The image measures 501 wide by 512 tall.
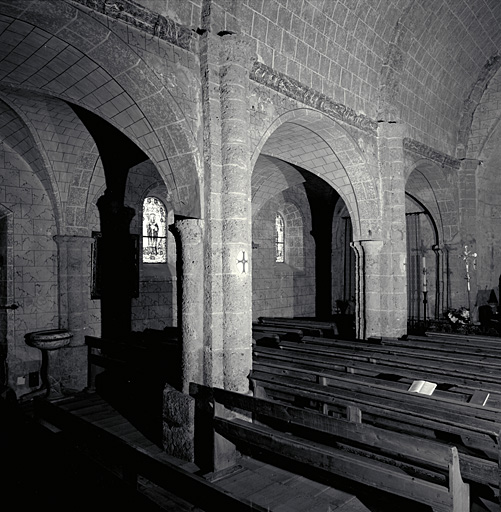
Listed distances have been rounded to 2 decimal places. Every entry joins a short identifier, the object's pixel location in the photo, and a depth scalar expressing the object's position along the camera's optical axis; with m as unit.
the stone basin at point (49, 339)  8.52
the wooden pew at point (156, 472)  2.89
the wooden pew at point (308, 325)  10.59
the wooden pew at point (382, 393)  4.51
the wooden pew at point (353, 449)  3.68
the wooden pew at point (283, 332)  9.82
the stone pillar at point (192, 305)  5.87
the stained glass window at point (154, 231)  11.23
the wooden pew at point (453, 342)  7.62
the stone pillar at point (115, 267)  10.16
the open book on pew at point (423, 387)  5.09
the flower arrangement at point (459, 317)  11.74
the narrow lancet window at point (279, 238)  15.82
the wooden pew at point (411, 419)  3.94
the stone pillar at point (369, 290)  9.53
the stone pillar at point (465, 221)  13.06
